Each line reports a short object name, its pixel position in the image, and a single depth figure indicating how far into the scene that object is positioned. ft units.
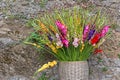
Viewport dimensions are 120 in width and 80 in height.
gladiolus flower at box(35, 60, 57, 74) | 7.80
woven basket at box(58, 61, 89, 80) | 7.72
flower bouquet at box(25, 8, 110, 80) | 7.70
